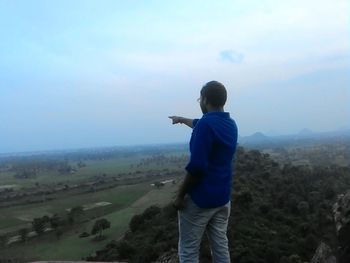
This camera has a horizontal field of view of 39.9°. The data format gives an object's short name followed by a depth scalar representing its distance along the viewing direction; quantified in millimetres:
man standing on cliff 3049
